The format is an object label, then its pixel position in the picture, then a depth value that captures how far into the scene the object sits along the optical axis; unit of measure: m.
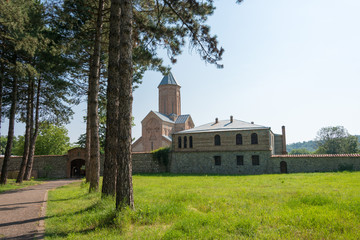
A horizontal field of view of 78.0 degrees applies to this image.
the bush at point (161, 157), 27.34
